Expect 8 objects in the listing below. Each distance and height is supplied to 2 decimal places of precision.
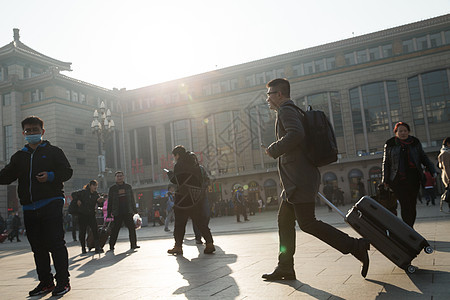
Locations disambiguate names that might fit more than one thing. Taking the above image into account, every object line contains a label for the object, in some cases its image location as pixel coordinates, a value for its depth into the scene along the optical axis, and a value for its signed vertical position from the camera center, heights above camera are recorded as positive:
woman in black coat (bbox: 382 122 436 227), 5.08 -0.03
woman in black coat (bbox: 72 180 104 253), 9.10 -0.32
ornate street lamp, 20.23 +3.41
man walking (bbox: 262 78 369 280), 3.30 -0.19
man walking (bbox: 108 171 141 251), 8.73 -0.35
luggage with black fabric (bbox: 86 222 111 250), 9.02 -0.98
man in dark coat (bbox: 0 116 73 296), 3.79 -0.01
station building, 36.78 +7.82
